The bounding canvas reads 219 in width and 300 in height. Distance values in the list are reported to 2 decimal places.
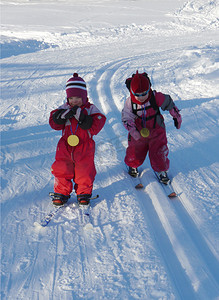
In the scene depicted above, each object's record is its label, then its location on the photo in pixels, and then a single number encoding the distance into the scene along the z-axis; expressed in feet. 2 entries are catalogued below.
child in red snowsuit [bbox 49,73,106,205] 9.04
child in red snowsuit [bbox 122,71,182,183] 10.12
